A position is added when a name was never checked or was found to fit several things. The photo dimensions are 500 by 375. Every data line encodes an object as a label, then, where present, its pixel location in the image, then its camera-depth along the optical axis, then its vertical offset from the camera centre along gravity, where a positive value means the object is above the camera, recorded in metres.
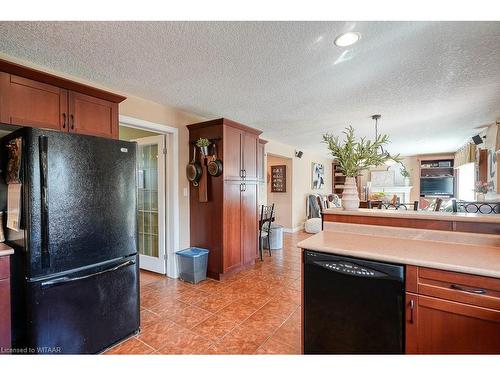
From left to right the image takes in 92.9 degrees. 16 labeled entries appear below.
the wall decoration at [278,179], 6.57 +0.13
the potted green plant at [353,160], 2.15 +0.21
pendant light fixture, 3.79 +1.06
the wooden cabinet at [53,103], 1.75 +0.68
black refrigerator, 1.53 -0.40
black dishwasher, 1.35 -0.75
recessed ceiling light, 1.68 +1.05
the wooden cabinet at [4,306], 1.52 -0.78
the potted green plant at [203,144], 3.20 +0.54
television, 7.86 -0.12
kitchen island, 1.17 -0.56
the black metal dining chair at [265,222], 4.34 -0.76
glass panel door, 3.44 -0.27
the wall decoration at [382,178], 8.82 +0.19
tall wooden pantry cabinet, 3.22 -0.25
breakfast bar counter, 1.63 -0.29
